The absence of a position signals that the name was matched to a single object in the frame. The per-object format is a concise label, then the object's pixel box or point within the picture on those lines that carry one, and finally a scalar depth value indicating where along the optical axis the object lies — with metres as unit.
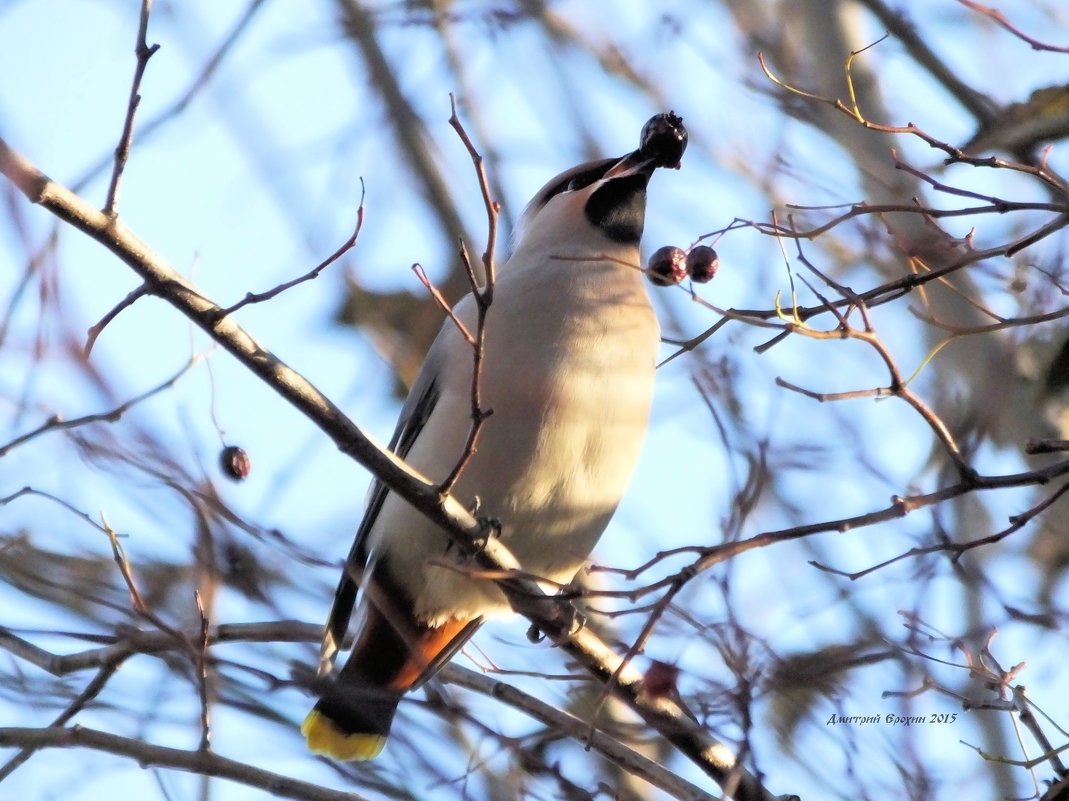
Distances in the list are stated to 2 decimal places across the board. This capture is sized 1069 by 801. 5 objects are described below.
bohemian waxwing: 7.76
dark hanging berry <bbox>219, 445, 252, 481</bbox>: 7.34
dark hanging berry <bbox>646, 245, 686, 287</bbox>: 7.18
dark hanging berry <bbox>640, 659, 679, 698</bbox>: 6.17
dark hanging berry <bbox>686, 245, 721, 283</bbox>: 7.02
